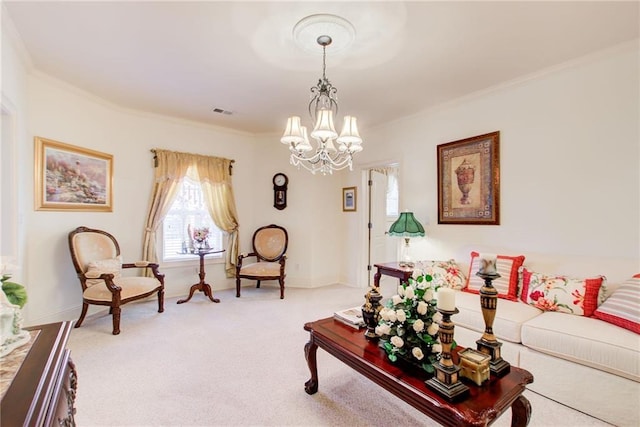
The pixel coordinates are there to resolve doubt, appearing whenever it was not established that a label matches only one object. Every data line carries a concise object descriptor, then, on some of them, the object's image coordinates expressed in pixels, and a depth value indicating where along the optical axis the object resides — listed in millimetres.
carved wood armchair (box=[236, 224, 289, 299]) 4445
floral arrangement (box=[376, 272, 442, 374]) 1509
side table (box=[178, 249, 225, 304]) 4207
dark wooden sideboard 789
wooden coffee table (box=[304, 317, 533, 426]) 1237
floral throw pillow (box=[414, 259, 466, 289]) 3113
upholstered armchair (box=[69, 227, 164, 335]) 3119
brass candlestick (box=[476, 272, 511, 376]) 1475
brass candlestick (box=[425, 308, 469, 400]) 1306
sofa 1775
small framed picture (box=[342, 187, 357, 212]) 5112
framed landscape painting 3166
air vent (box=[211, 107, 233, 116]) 4018
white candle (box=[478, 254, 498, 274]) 1443
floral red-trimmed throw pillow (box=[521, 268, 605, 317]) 2270
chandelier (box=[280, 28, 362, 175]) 2277
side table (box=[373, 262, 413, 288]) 3482
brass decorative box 1391
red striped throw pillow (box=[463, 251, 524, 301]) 2729
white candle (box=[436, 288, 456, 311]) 1284
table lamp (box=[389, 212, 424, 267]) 3691
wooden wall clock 5109
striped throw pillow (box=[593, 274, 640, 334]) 1941
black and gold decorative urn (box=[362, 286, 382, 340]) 1907
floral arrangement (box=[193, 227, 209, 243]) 4363
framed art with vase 3307
